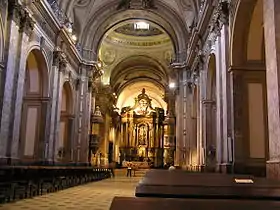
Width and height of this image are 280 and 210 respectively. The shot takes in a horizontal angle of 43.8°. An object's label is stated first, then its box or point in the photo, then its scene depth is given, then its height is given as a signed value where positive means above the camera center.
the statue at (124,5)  17.69 +7.64
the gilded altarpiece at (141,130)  34.29 +2.61
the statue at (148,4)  17.52 +7.63
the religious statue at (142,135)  34.84 +2.16
